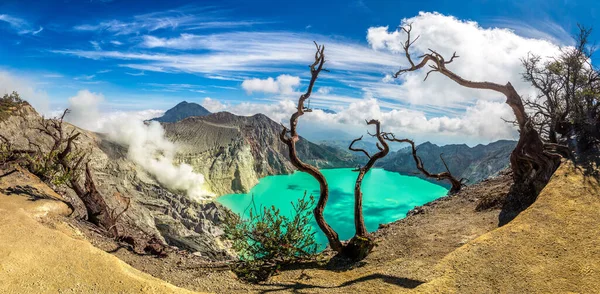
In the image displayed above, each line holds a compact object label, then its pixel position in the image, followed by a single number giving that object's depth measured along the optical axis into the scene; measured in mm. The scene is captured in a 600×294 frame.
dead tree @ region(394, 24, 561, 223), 8312
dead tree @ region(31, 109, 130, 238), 10398
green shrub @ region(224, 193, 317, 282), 7887
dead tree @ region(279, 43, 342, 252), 8016
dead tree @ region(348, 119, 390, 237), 8211
